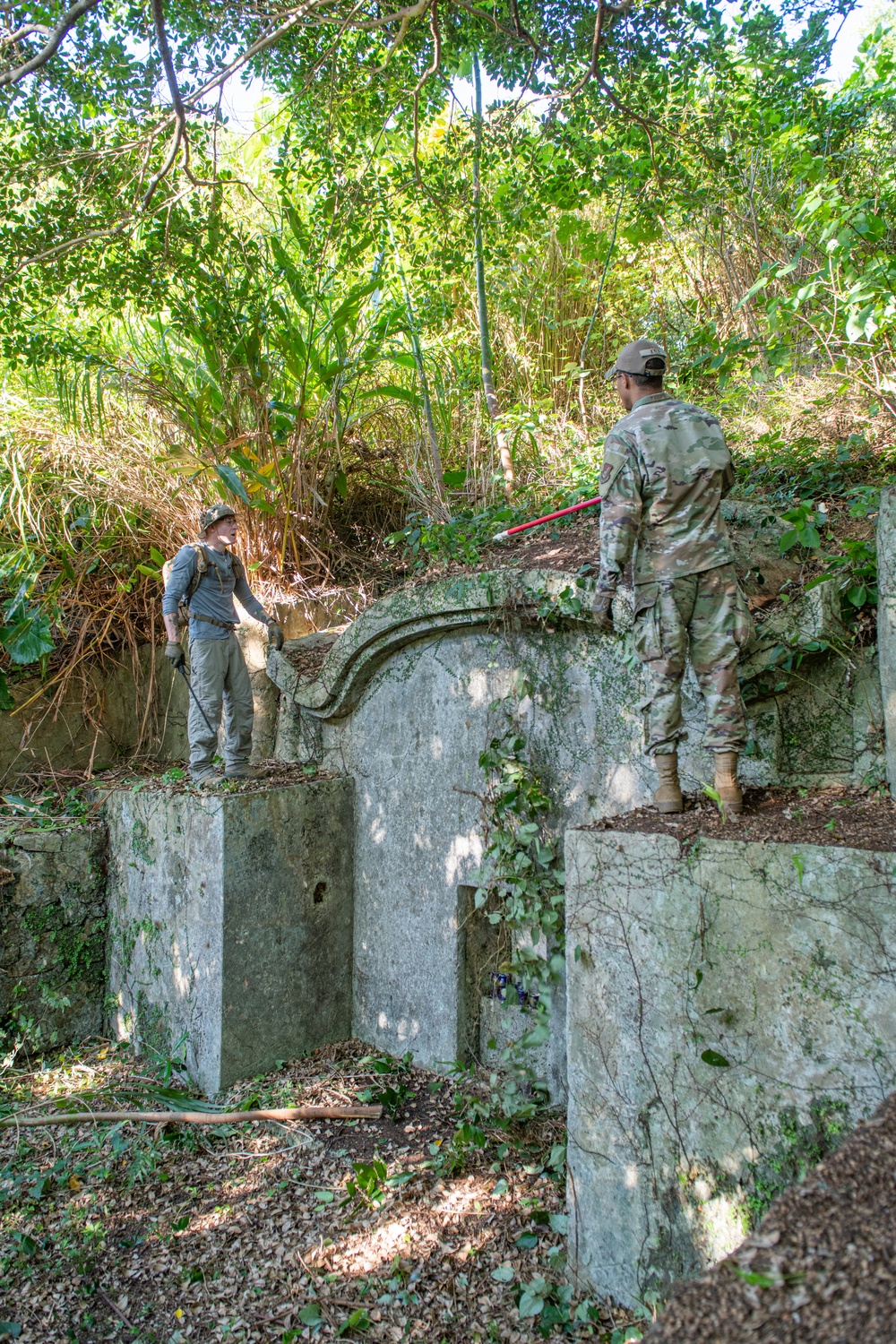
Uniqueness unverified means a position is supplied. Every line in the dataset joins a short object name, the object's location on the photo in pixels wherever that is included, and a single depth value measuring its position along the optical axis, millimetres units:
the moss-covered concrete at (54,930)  5695
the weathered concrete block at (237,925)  4965
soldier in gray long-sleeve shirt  5438
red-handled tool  4998
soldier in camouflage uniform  3402
